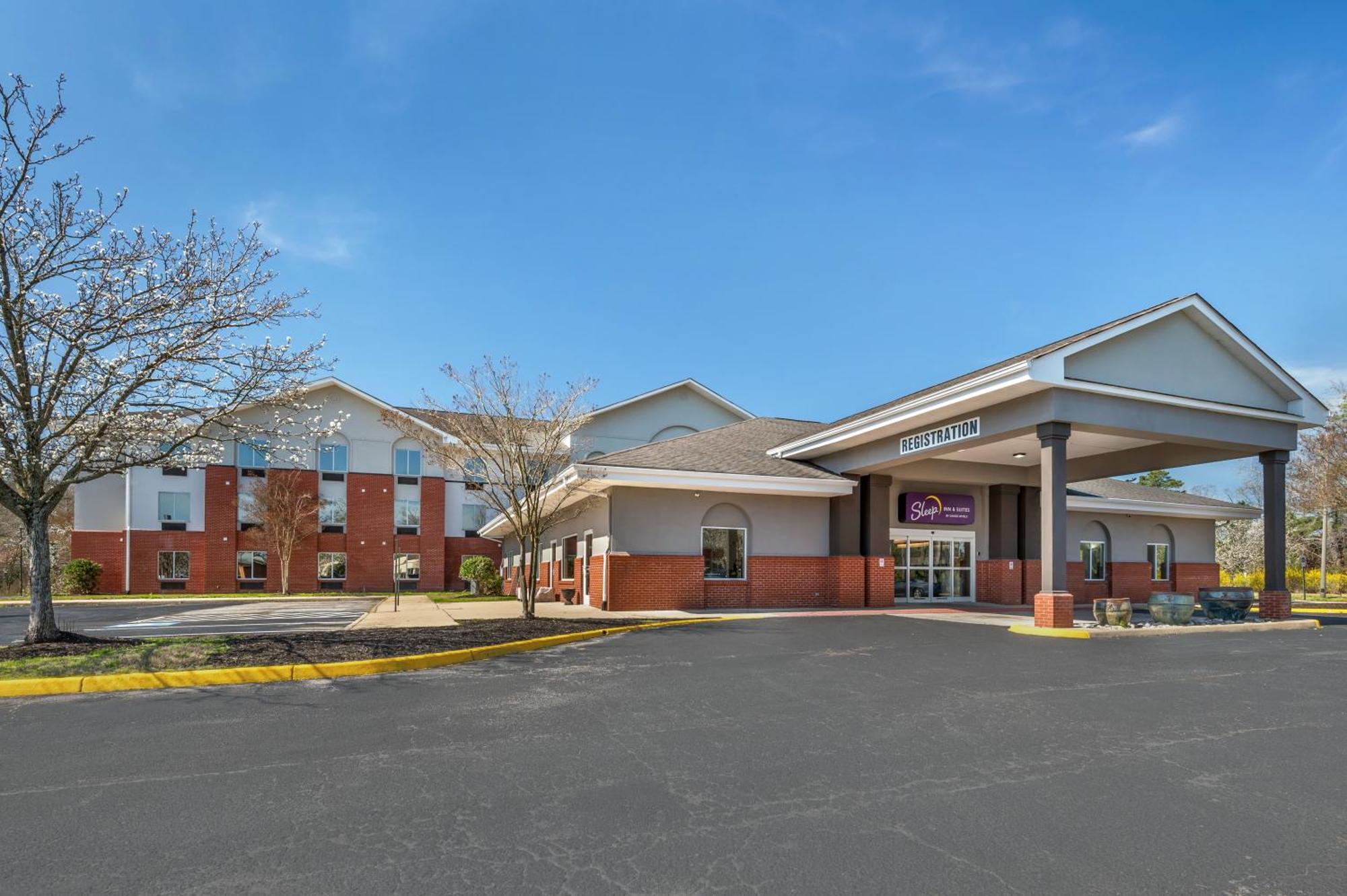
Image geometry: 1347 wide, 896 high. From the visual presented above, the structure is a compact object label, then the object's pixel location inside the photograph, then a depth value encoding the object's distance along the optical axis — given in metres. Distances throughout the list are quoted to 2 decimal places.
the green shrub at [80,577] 34.94
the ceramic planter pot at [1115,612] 16.14
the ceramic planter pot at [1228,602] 17.66
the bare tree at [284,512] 36.50
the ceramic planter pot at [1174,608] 16.98
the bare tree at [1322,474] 33.38
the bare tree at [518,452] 16.28
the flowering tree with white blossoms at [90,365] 10.79
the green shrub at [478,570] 31.27
